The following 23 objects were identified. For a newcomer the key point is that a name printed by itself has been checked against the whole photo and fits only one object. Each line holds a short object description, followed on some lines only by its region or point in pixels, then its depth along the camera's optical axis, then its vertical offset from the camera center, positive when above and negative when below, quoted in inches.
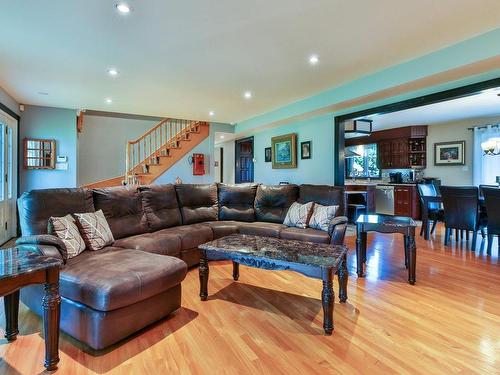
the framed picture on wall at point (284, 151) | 243.2 +30.2
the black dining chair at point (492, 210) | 151.1 -12.7
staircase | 271.1 +36.2
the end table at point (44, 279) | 56.7 -19.7
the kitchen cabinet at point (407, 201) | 278.3 -15.7
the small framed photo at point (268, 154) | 274.4 +29.7
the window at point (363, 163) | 338.3 +26.9
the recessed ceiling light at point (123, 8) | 91.3 +57.1
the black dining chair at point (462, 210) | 167.0 -14.6
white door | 183.3 +4.8
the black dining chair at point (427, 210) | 194.6 -16.7
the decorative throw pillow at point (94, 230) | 102.6 -17.1
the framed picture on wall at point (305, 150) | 229.6 +28.7
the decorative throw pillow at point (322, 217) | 139.9 -15.7
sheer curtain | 248.8 +22.4
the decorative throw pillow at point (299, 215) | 147.2 -15.9
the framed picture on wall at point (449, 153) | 271.1 +32.0
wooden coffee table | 79.3 -22.2
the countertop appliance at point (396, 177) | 306.9 +9.1
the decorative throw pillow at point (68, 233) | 93.5 -16.5
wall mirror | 216.1 +23.2
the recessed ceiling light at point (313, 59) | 133.7 +59.9
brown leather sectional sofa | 72.9 -22.5
